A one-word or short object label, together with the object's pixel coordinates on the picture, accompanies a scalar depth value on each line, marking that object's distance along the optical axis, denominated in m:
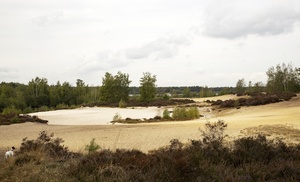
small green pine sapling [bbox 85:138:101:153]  12.03
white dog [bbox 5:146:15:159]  9.54
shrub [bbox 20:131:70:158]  9.91
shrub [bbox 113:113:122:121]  34.17
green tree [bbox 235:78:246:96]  94.75
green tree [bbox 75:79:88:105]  84.62
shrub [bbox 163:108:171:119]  33.05
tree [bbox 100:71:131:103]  70.19
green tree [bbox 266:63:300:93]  60.12
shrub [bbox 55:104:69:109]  64.12
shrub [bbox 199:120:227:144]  9.51
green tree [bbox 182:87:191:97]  106.38
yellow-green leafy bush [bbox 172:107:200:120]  33.69
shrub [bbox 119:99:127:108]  57.41
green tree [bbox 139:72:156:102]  65.00
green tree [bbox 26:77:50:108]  76.33
